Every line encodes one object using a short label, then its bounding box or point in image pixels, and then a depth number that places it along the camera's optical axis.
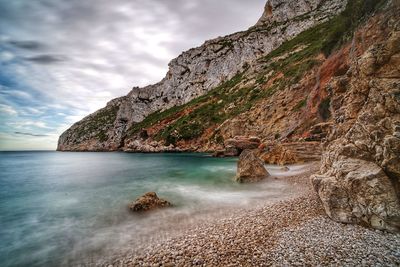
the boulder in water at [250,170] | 18.59
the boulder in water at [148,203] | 12.52
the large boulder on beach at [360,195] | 7.34
